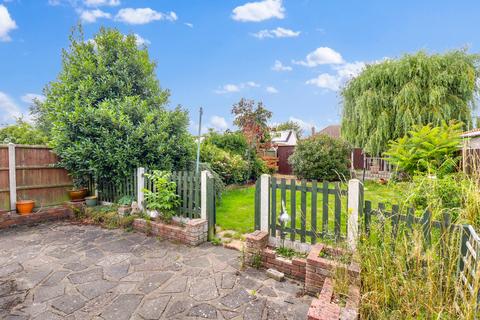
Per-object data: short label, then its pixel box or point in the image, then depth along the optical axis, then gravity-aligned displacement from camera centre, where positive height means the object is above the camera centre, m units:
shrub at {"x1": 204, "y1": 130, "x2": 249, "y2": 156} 11.11 +0.76
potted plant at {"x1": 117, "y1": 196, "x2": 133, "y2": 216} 5.07 -1.02
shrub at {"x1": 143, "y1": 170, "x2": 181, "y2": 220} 4.41 -0.71
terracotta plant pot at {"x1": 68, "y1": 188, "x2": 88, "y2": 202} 6.06 -0.90
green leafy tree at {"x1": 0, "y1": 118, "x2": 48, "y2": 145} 8.04 +0.94
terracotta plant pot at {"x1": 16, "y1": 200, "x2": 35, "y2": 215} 5.28 -1.05
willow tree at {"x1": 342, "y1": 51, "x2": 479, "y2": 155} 9.34 +2.56
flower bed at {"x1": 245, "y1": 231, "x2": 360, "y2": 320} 1.90 -1.20
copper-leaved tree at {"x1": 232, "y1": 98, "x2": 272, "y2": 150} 12.40 +2.39
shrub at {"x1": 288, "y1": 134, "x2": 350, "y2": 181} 10.59 -0.03
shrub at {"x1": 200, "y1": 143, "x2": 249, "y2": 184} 8.38 -0.18
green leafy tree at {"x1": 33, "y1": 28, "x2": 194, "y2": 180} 5.21 +1.01
